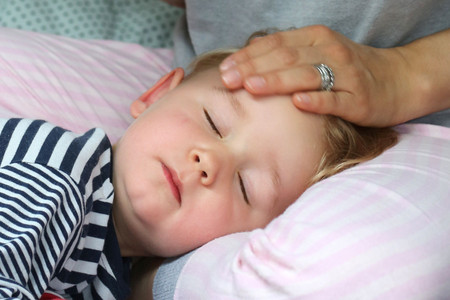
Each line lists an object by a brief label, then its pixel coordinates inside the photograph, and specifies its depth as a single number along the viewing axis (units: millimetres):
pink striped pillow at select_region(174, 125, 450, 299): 622
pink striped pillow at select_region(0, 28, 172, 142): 827
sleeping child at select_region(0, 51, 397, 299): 715
